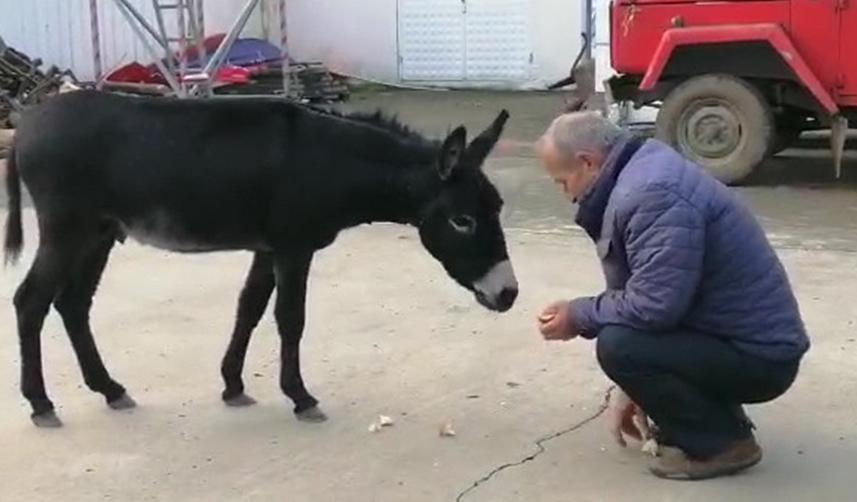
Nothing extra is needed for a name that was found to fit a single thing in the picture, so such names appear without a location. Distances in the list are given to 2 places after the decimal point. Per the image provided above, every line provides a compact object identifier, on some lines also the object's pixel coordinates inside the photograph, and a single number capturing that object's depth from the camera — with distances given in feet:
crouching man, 15.28
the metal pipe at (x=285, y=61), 55.57
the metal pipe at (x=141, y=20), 53.78
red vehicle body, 35.76
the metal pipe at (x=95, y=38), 56.44
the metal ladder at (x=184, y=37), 52.65
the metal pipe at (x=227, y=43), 53.06
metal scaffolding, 51.85
